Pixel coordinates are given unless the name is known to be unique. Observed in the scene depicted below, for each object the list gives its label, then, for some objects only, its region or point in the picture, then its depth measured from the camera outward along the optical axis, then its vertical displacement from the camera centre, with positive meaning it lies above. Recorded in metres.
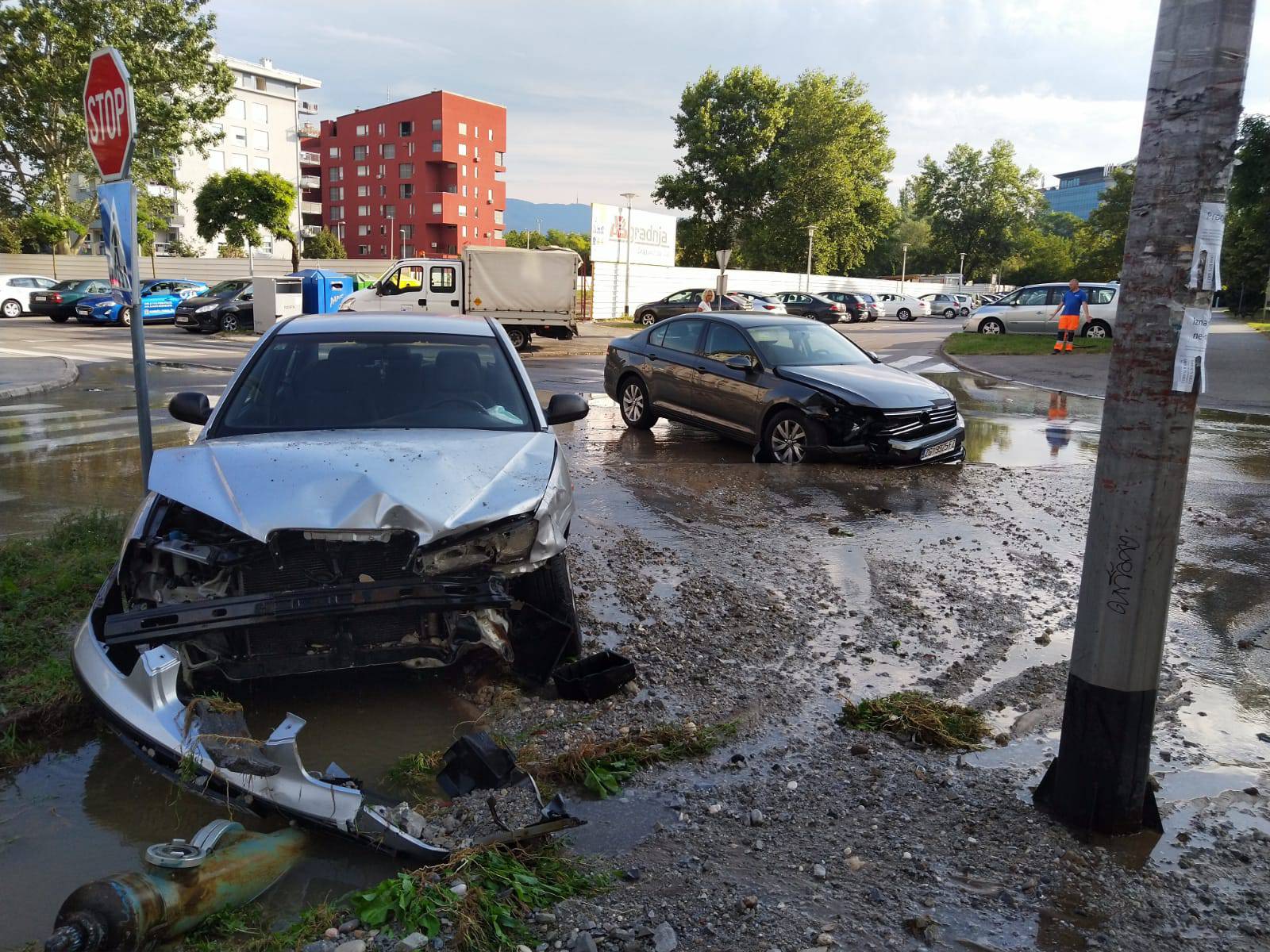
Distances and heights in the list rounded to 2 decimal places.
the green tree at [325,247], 75.62 +1.45
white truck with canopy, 25.64 -0.47
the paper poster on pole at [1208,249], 3.00 +0.16
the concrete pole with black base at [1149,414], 2.98 -0.37
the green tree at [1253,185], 21.64 +2.73
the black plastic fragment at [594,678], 4.38 -1.77
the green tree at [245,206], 52.62 +2.99
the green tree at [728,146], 68.62 +9.48
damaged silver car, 3.32 -1.24
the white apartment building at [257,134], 84.38 +11.60
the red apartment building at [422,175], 91.44 +8.95
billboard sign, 42.84 +1.91
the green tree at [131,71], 39.59 +7.45
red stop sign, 5.80 +0.85
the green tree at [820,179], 67.56 +7.30
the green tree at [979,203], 92.81 +8.51
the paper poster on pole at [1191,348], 3.04 -0.15
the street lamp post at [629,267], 43.94 +0.51
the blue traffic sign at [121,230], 5.91 +0.16
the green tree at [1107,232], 77.75 +5.45
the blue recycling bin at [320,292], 26.09 -0.71
